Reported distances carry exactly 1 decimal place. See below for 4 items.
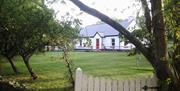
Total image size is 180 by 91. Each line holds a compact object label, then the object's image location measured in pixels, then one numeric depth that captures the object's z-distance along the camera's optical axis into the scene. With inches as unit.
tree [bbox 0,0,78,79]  462.4
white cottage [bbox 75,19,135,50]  1521.7
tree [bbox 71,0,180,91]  220.0
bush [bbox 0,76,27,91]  286.5
